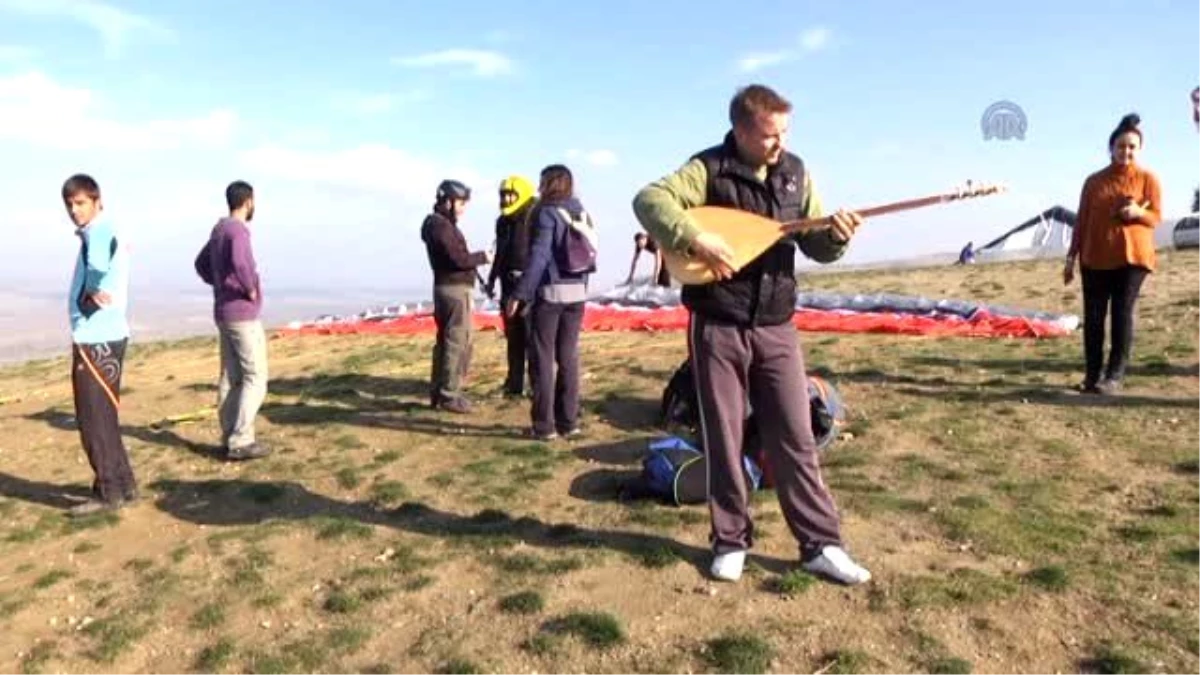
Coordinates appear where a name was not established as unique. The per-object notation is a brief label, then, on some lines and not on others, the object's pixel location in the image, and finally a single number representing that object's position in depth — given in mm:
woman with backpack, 8555
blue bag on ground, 6762
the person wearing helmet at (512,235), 9977
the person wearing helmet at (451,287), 10062
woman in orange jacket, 8773
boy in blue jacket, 7477
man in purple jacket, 8664
